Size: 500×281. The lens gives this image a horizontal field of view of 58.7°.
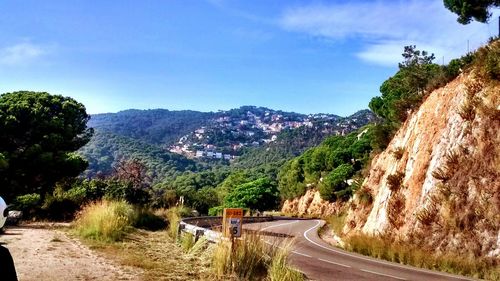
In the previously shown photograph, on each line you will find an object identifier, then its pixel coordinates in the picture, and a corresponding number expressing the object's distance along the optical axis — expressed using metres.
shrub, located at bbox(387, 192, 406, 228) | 23.49
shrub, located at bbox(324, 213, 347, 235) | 34.22
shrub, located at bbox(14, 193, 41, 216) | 21.86
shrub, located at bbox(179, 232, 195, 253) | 14.02
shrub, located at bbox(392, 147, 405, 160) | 27.98
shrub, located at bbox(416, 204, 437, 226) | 20.47
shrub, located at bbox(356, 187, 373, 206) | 31.00
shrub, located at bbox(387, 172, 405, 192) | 25.50
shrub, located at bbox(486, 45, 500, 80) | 21.37
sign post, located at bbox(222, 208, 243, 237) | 10.48
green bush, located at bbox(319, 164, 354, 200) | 65.96
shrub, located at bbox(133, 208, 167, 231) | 20.75
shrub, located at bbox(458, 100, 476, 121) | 21.56
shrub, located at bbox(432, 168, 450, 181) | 21.00
